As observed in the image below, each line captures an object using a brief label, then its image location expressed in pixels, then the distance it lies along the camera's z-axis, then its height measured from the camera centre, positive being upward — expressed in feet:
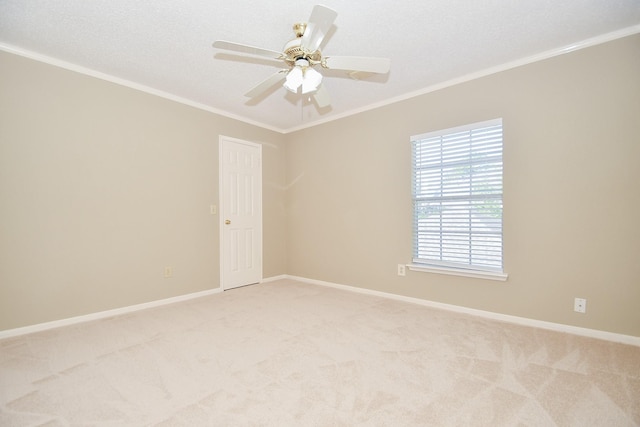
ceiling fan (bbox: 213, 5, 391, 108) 6.20 +3.47
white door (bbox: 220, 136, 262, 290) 13.93 -0.06
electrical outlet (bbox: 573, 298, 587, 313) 8.40 -2.70
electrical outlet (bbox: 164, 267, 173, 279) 11.86 -2.48
